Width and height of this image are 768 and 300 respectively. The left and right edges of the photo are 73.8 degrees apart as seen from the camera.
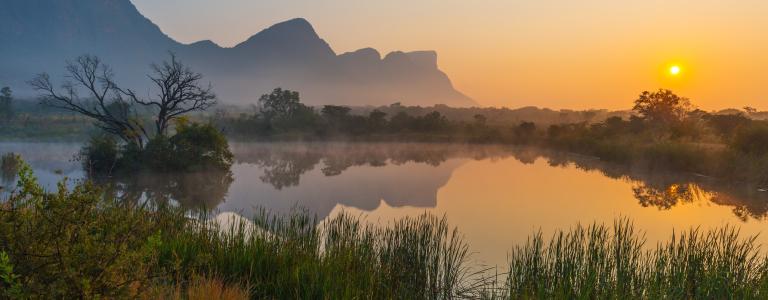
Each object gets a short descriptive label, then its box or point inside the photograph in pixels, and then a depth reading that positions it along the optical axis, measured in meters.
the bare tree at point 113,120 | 27.34
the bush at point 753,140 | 27.48
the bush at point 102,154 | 27.02
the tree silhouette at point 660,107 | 50.81
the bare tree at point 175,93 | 28.81
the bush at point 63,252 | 3.71
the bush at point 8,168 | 24.16
